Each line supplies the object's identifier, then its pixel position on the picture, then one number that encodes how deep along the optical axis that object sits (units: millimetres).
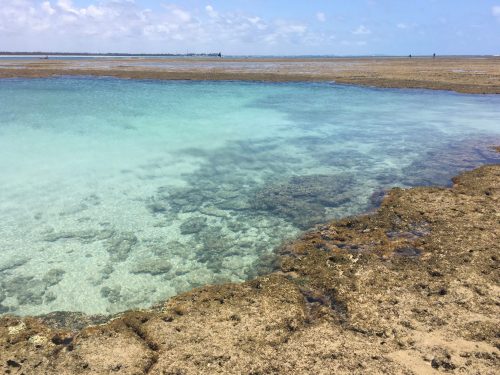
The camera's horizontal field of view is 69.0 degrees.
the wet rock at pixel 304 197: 11442
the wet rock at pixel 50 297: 7664
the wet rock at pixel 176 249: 9578
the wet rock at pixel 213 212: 11734
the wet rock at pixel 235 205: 12227
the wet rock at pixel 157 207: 11987
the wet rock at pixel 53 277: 8307
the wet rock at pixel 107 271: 8578
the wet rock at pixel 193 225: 10805
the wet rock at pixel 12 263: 8788
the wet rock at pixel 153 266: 8758
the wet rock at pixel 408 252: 8698
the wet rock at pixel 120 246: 9406
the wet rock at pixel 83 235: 10164
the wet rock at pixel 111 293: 7711
